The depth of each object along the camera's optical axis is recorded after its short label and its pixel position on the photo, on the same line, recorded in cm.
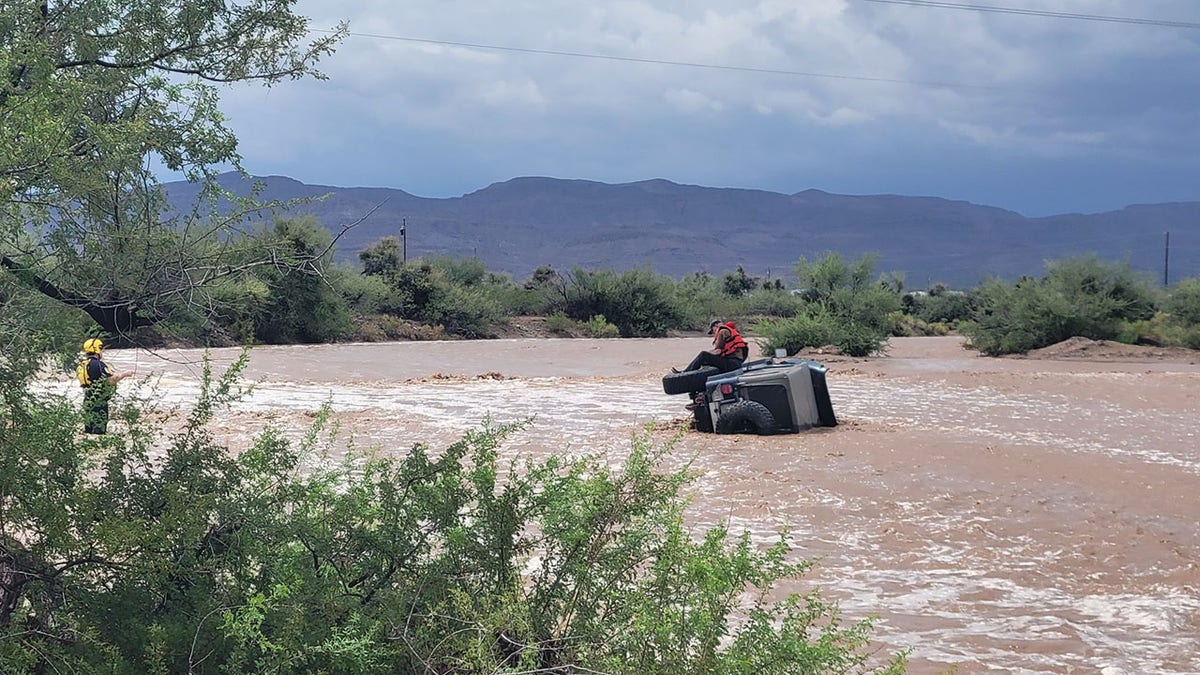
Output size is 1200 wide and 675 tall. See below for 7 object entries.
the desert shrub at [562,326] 5228
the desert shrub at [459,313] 4984
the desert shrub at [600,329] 5200
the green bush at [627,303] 5484
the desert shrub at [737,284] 7944
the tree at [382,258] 5366
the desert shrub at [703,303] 5738
